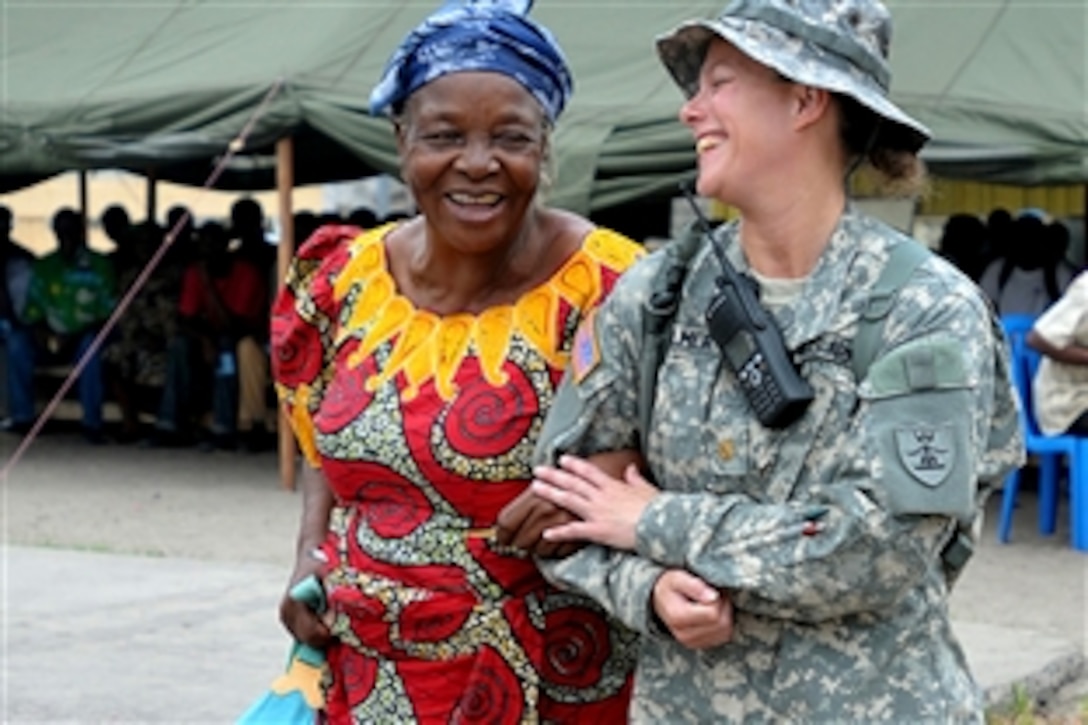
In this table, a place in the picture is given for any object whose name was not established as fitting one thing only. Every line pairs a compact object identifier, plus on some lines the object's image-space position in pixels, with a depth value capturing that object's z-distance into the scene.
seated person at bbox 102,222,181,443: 13.40
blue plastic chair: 9.42
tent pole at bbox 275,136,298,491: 11.06
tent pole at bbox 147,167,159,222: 15.65
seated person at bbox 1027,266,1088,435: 8.87
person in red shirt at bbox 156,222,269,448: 12.99
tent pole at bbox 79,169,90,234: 15.61
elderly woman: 2.95
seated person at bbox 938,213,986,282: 12.27
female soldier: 2.32
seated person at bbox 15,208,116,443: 13.51
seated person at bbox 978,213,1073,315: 11.28
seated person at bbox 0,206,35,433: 13.71
